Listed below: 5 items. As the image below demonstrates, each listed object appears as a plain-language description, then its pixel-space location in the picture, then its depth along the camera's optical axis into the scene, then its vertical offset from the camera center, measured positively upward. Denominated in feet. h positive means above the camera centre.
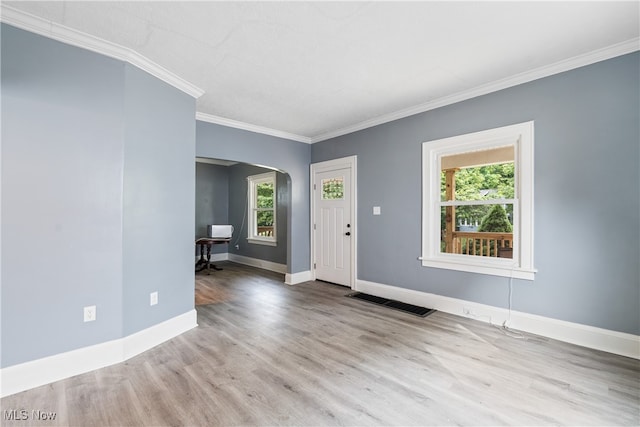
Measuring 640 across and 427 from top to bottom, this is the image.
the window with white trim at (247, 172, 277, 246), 21.76 +0.43
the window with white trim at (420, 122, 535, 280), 9.66 +0.50
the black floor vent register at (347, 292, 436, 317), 11.60 -3.86
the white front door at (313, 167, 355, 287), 15.62 -0.60
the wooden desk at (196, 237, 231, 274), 20.27 -2.36
